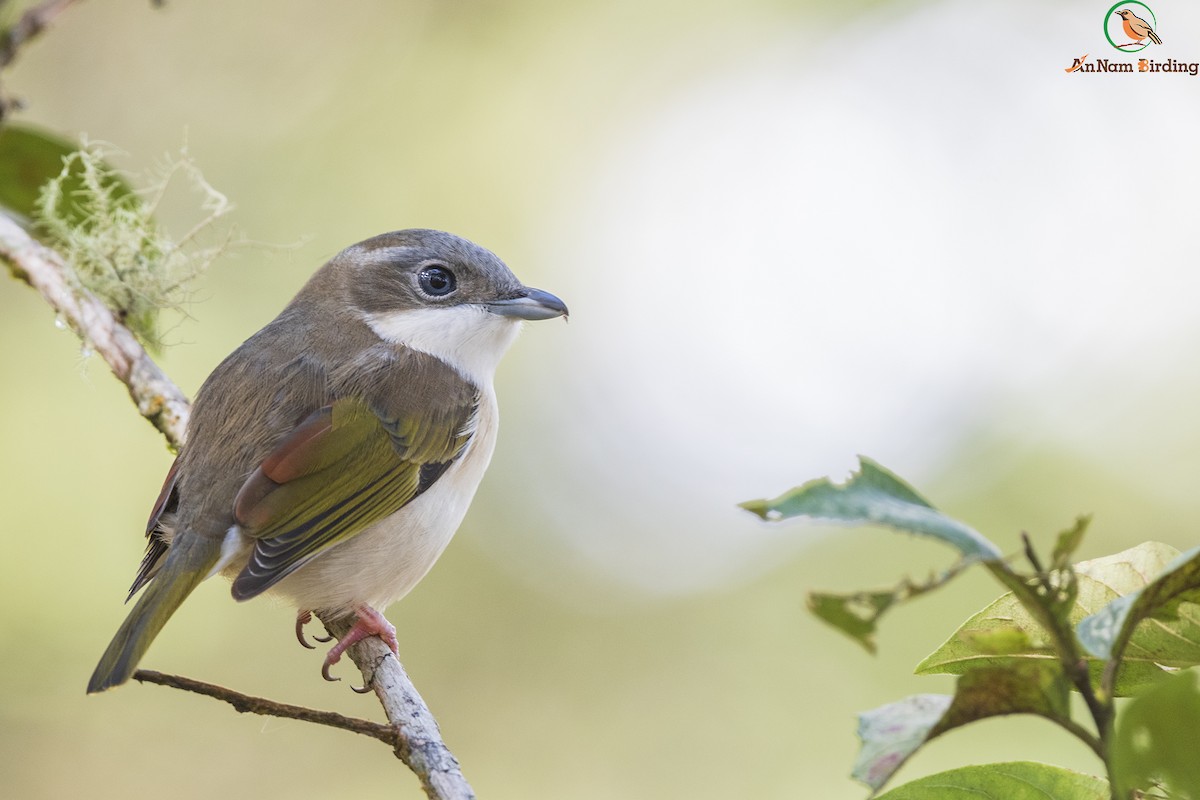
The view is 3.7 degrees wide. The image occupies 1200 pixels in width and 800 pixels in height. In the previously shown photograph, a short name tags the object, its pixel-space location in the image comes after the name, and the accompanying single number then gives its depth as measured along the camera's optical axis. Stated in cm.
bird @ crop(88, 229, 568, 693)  398
